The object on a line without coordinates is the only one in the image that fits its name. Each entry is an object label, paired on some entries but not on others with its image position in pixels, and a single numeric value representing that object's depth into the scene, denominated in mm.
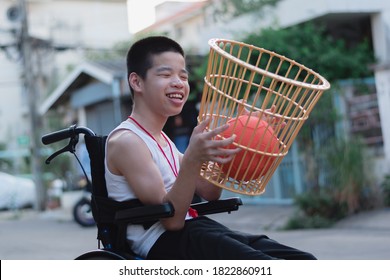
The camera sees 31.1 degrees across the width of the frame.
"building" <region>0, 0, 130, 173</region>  27766
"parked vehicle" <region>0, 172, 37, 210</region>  17562
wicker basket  2229
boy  2385
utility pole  16750
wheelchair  2396
